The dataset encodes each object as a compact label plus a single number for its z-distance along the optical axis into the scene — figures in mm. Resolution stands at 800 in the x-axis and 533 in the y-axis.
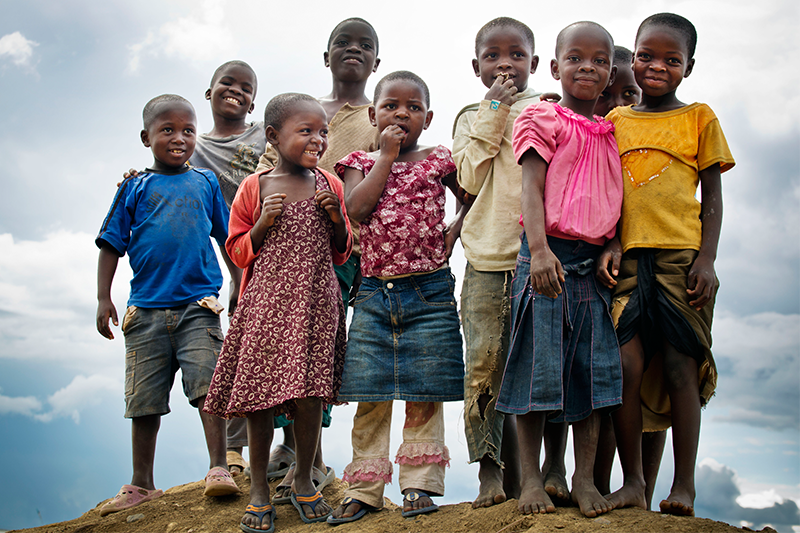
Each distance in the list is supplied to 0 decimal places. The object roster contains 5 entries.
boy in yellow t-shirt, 3107
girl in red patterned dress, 3432
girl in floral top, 3496
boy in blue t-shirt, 4184
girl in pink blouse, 3010
